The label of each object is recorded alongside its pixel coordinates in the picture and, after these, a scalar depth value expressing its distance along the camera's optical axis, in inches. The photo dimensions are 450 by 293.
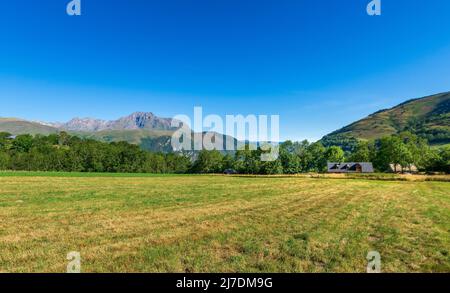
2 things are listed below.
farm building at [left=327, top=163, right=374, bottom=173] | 4707.2
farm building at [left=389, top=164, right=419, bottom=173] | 4756.6
